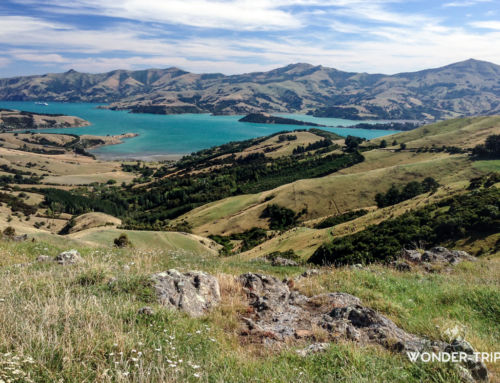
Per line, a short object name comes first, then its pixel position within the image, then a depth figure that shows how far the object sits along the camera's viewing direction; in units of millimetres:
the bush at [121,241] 38262
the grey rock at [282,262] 21594
